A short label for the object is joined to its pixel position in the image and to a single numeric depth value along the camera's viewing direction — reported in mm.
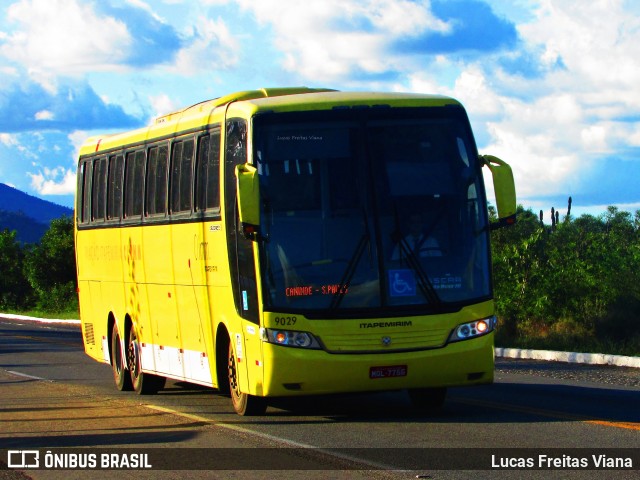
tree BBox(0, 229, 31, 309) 89375
